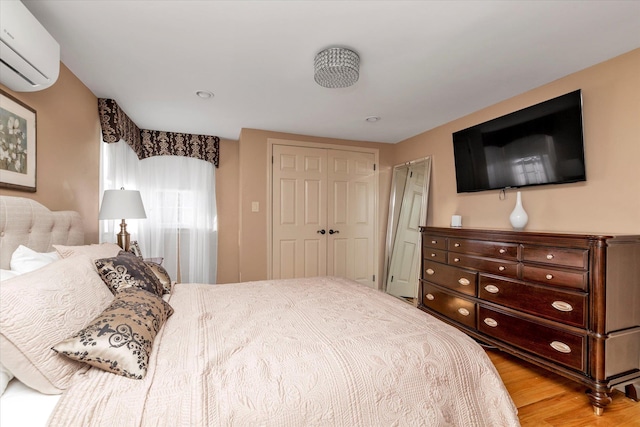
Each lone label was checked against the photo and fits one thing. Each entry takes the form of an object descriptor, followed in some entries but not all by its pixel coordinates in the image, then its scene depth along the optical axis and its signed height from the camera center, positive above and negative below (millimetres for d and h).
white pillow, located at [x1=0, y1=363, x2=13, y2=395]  934 -555
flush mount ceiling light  1944 +1014
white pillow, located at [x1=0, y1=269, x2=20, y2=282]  1163 -268
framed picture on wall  1567 +385
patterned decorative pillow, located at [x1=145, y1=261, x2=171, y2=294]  1991 -458
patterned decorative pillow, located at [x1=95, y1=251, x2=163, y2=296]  1507 -341
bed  906 -581
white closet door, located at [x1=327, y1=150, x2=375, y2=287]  4230 -27
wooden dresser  1782 -616
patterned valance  3371 +943
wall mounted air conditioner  1351 +819
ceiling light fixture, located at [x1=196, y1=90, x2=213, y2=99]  2664 +1118
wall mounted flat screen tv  2271 +606
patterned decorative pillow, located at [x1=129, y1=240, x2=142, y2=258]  2910 -373
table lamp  2459 +55
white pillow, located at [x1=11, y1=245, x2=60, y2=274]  1347 -239
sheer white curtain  3943 -58
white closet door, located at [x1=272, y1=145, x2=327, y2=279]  3945 +15
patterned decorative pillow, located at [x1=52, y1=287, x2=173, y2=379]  976 -466
